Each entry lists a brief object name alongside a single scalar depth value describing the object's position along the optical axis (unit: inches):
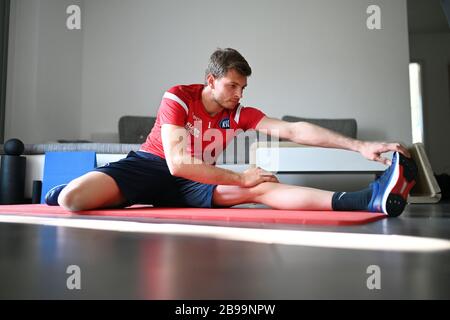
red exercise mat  58.4
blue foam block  122.9
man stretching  68.6
